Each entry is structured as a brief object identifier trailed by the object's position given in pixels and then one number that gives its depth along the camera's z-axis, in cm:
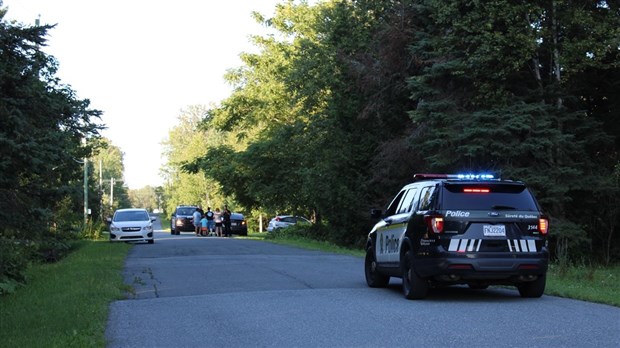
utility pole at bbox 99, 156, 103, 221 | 7809
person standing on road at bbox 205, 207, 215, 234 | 4578
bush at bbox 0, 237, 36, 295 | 1395
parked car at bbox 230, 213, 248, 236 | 5088
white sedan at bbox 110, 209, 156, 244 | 3331
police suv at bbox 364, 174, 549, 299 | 1068
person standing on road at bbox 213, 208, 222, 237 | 4378
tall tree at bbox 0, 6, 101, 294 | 1598
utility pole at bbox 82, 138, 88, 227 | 5459
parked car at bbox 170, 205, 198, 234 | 5284
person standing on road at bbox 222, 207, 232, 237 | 4391
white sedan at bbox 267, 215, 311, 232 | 5664
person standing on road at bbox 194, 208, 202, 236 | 4612
